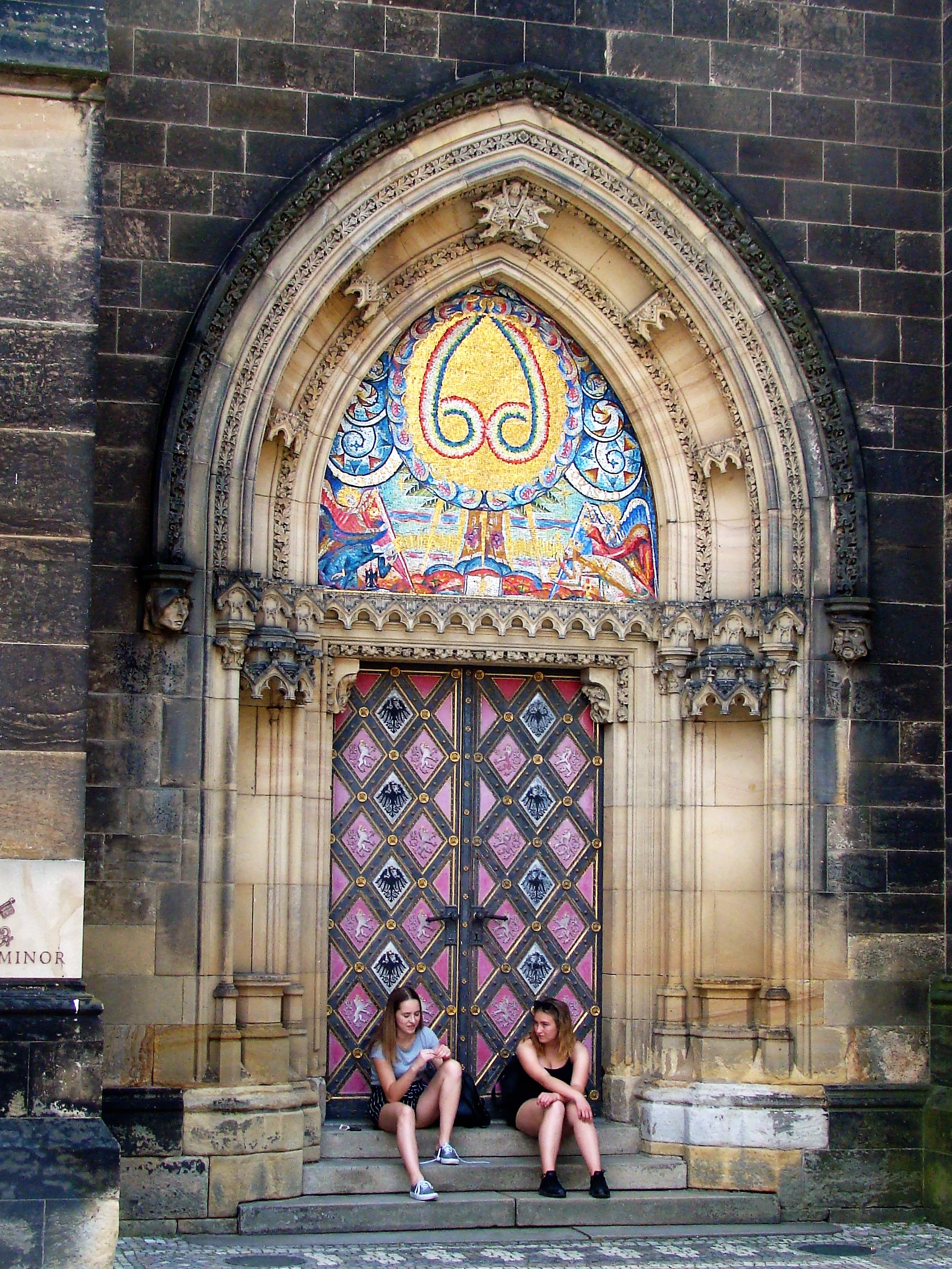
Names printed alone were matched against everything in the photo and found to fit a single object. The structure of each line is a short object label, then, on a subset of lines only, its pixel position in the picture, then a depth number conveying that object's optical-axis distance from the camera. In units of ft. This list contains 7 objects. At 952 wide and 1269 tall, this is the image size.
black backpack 35.55
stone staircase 32.99
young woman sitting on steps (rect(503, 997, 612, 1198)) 33.94
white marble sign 27.14
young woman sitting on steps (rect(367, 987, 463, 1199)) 34.45
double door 36.70
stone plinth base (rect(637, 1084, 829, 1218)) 35.01
